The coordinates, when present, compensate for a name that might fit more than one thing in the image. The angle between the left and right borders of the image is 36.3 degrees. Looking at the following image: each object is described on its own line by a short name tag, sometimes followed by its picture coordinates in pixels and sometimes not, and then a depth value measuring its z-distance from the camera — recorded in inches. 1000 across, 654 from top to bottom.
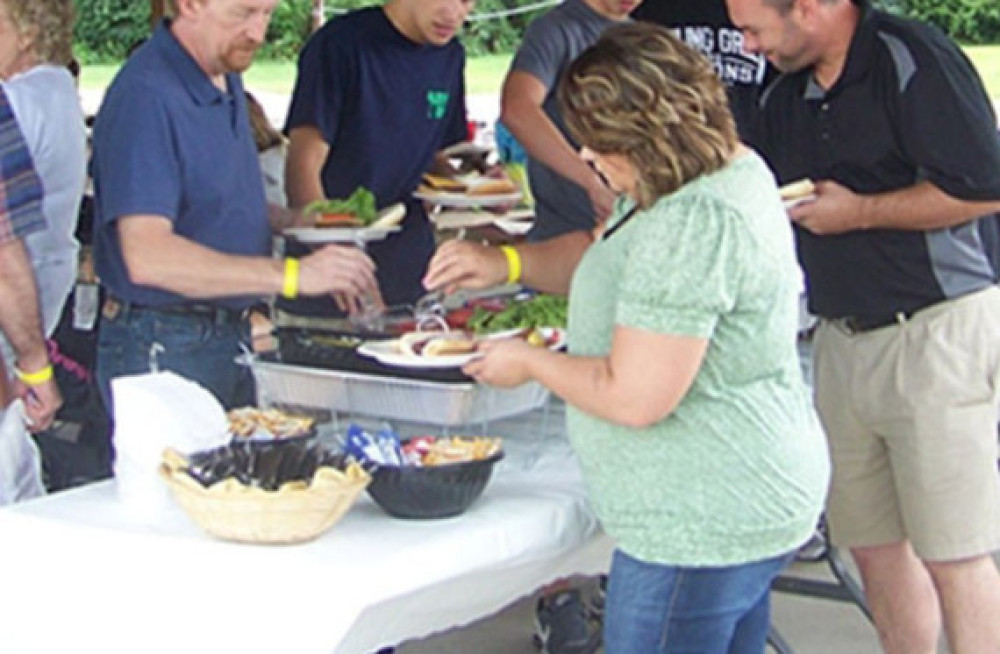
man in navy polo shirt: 92.7
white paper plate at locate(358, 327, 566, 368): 86.0
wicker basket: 74.2
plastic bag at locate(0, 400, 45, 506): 107.1
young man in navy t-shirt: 134.1
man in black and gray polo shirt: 106.1
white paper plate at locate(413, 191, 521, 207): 139.0
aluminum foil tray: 86.5
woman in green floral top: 73.3
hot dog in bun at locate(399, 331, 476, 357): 87.7
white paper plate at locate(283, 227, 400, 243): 112.6
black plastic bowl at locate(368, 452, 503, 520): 79.9
